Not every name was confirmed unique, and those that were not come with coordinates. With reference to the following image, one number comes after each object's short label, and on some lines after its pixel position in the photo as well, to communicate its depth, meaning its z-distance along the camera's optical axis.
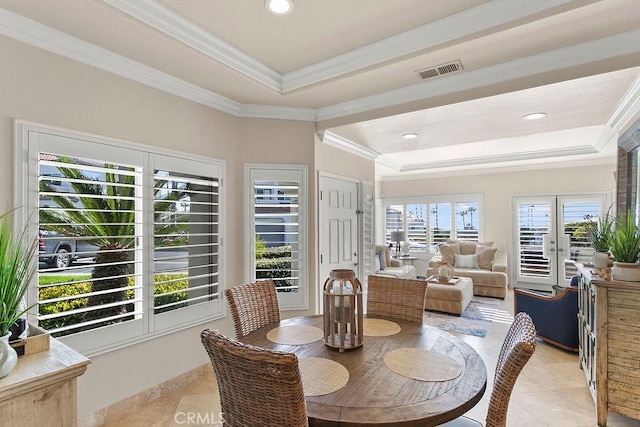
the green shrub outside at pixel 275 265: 3.37
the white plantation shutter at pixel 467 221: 7.39
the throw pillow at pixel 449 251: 6.95
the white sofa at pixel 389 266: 6.32
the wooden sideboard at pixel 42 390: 1.09
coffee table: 4.87
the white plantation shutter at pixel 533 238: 6.58
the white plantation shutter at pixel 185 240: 2.65
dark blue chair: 3.44
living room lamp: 7.90
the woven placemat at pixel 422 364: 1.39
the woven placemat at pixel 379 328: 1.90
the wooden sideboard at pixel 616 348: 2.16
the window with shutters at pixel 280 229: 3.36
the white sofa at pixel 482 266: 6.06
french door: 6.25
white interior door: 3.62
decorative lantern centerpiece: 1.63
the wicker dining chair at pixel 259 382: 1.01
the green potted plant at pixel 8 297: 1.12
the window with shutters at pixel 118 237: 2.05
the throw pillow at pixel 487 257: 6.54
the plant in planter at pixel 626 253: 2.21
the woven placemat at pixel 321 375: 1.29
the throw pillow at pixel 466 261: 6.65
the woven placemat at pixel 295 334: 1.80
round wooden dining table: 1.12
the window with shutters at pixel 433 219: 7.44
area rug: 4.28
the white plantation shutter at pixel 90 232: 2.05
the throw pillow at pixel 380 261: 6.49
